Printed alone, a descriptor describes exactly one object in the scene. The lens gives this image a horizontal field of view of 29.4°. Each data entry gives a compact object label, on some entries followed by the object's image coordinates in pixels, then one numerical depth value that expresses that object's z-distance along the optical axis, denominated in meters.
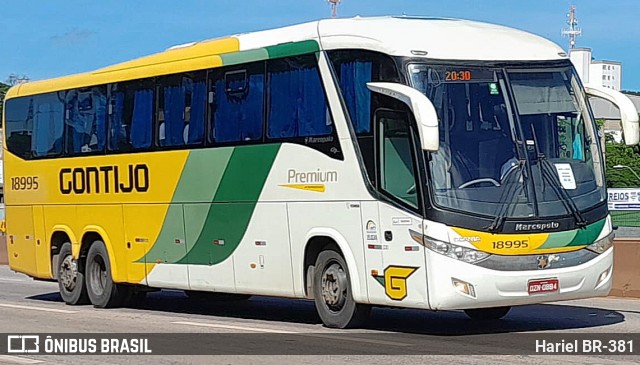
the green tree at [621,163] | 77.81
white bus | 12.99
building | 109.31
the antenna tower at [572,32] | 152.00
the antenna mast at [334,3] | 60.61
